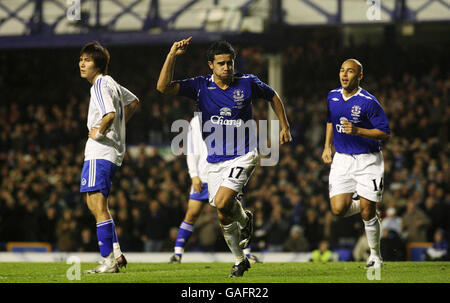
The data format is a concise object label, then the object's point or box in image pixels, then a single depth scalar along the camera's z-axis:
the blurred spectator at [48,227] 17.94
